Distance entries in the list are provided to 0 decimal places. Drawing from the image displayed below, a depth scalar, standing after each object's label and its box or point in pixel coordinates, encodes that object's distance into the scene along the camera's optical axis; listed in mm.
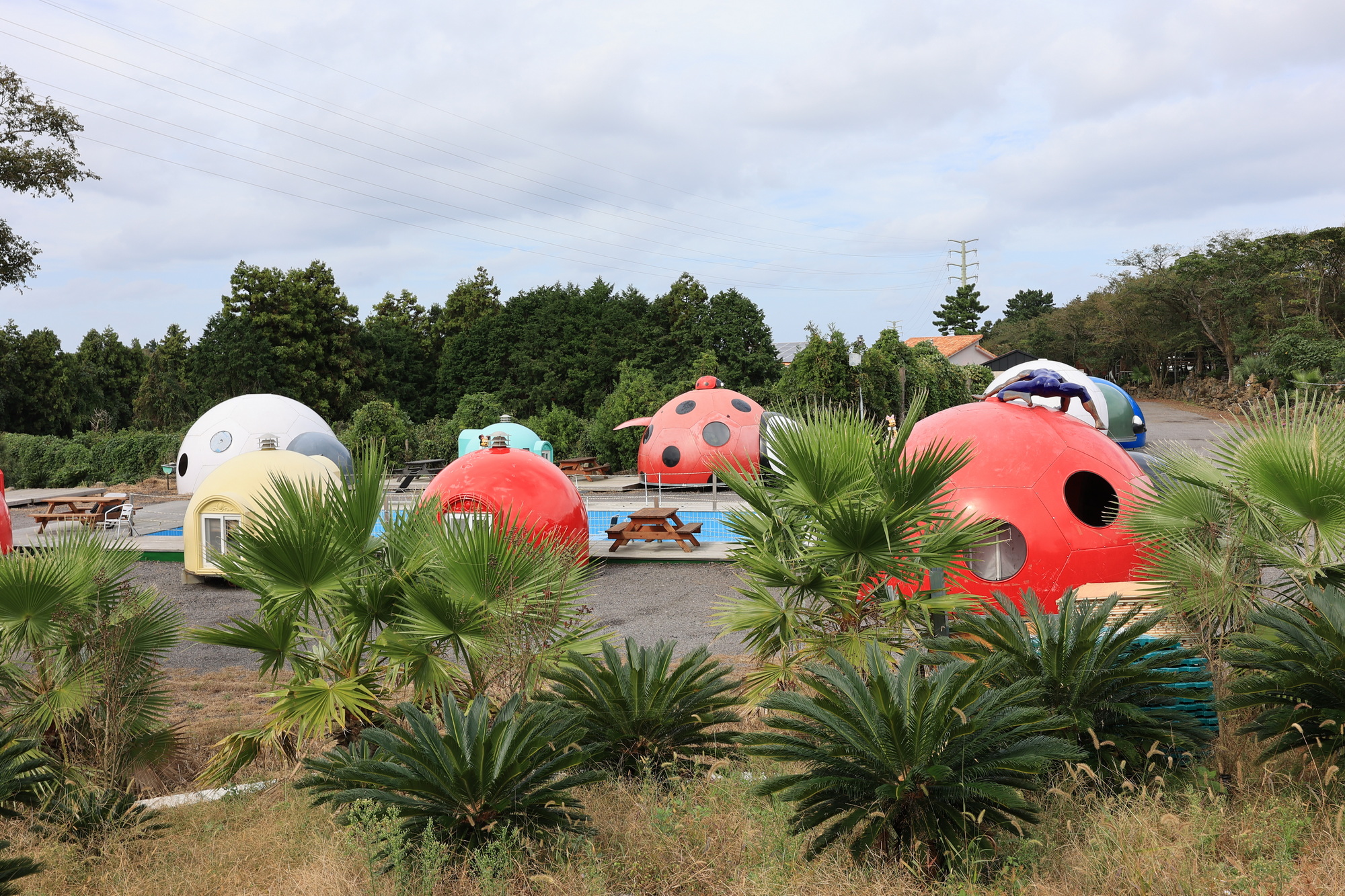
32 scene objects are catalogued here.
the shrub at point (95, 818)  5008
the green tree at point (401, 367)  44156
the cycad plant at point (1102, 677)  4793
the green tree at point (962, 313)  99875
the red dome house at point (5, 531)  11719
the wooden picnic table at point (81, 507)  19625
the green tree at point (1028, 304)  102250
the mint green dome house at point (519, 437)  24781
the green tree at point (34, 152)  30453
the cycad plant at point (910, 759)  3938
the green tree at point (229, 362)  39812
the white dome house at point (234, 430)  23344
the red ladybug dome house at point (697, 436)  23766
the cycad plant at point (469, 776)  4238
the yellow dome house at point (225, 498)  13578
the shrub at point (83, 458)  31375
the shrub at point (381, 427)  32250
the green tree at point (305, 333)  41562
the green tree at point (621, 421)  30938
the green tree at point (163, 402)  41125
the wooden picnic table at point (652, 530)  15766
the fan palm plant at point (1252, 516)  5289
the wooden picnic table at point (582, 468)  28406
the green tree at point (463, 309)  50844
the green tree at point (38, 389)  42969
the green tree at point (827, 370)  27844
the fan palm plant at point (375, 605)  5277
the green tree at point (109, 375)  46406
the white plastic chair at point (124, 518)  18828
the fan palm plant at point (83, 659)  5836
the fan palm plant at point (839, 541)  5648
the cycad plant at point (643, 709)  5438
